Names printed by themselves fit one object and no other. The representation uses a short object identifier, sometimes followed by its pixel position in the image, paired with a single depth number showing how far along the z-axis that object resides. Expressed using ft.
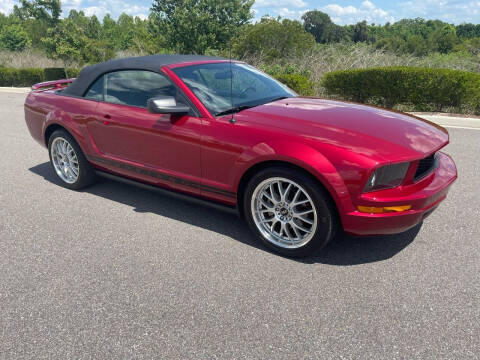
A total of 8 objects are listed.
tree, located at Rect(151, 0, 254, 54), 148.56
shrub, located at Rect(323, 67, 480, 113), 33.06
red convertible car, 9.76
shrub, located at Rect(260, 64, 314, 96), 39.88
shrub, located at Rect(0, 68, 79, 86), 75.05
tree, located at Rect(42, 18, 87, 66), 97.09
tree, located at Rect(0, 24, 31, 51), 224.33
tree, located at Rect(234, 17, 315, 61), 72.74
